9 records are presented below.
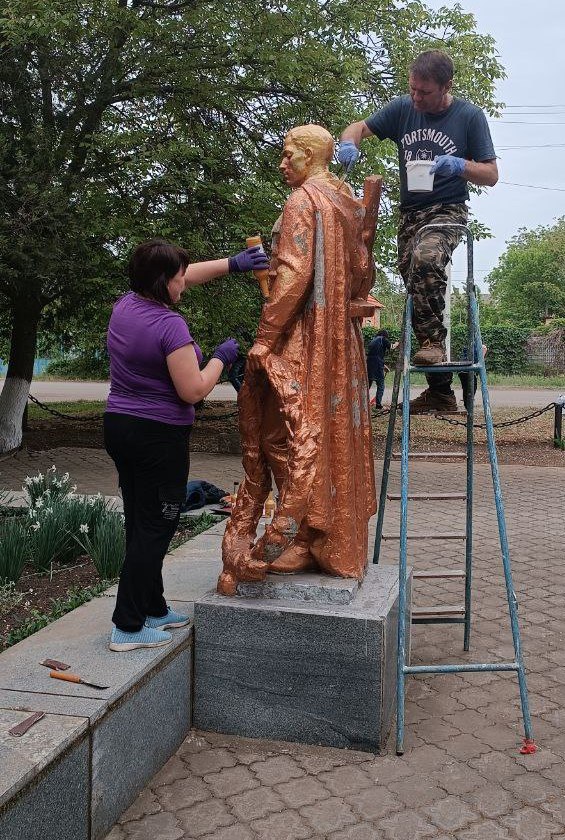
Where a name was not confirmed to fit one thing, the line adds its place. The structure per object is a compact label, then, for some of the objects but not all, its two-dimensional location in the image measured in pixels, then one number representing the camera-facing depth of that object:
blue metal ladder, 3.39
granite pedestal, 3.31
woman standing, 3.11
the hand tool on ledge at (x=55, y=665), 3.01
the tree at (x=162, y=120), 9.52
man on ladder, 3.85
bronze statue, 3.47
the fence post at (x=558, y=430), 13.30
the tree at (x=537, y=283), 47.47
